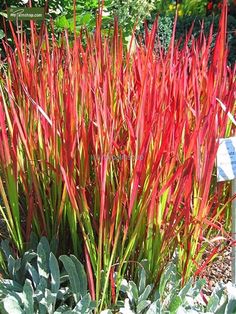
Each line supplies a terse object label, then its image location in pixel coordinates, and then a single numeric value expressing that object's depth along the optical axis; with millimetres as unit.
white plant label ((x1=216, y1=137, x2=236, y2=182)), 1618
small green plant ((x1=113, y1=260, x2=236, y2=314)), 1508
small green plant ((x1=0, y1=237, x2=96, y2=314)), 1453
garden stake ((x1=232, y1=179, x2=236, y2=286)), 1724
